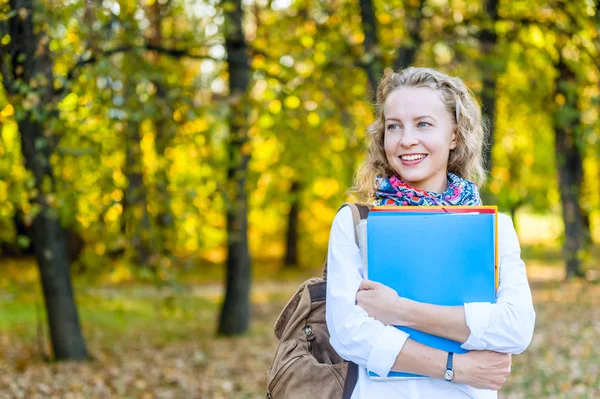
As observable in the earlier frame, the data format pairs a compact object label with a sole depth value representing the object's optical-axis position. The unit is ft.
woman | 6.52
